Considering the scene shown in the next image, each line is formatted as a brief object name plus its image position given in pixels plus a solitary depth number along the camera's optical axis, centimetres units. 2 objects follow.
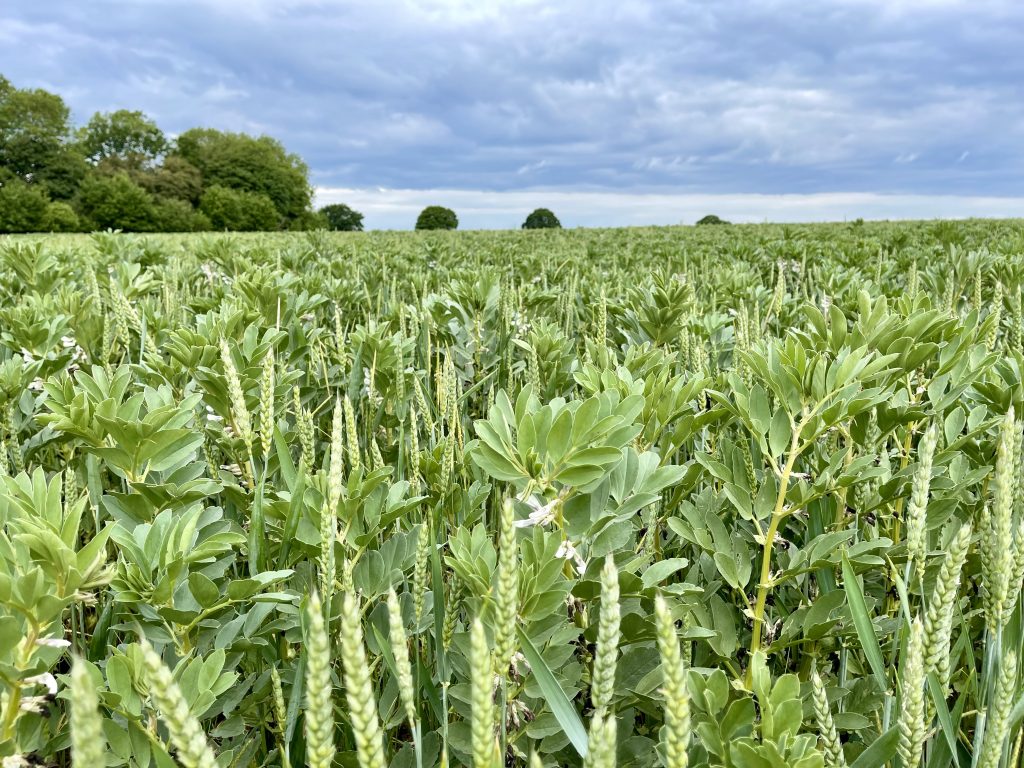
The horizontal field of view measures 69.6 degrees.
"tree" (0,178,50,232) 5309
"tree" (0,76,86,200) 6234
